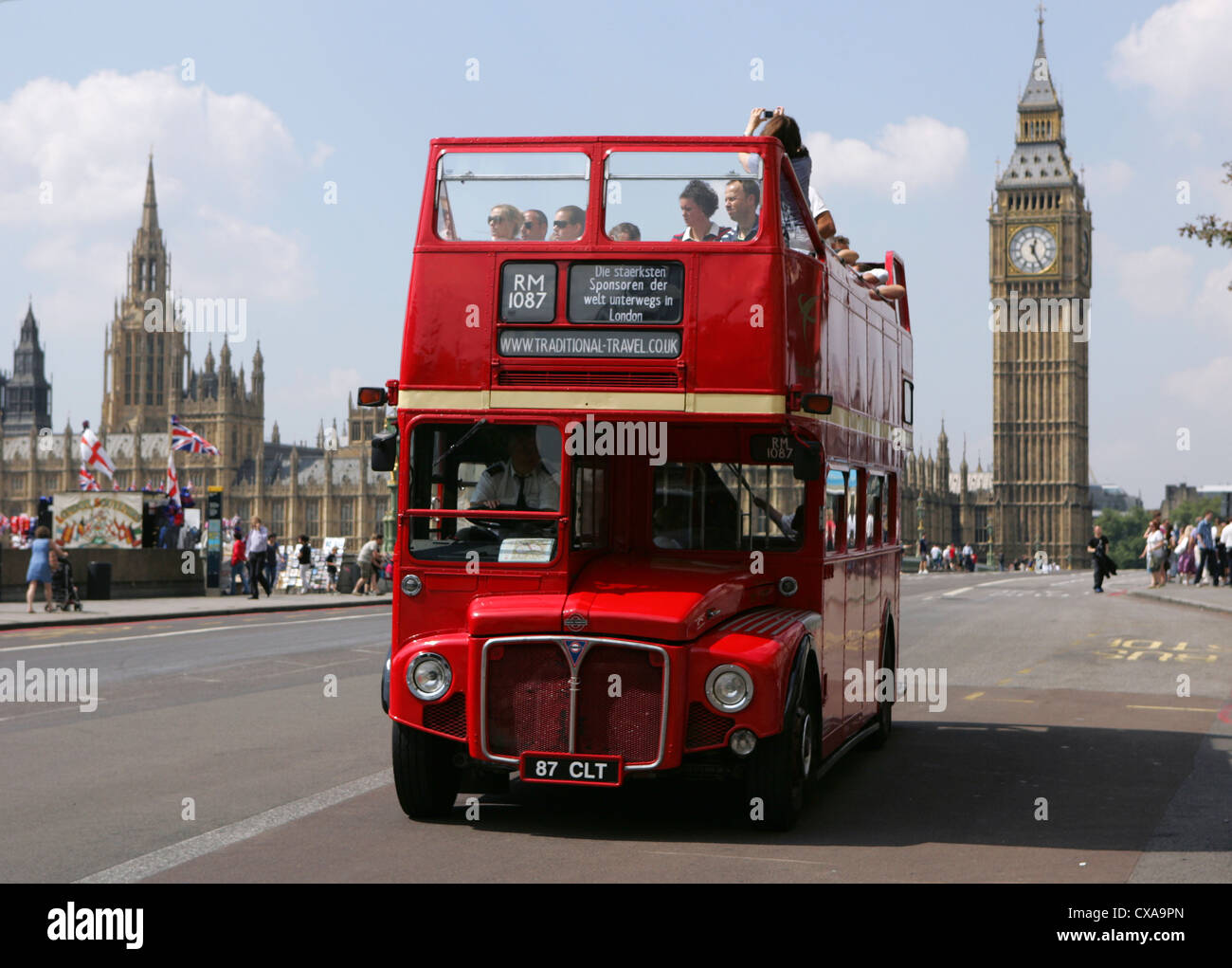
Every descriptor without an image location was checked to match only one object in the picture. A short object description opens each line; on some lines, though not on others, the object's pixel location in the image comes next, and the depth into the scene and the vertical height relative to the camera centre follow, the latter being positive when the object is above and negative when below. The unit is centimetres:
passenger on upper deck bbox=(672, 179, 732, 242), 853 +161
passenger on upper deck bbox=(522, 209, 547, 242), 857 +154
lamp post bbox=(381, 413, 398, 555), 903 -21
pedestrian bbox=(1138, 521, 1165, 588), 4341 -80
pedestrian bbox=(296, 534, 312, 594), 4191 -91
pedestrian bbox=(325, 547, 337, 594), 4700 -149
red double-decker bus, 778 +21
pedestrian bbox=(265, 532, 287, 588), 3816 -92
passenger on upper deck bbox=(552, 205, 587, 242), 851 +154
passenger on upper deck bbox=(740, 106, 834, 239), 949 +218
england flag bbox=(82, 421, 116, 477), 4709 +194
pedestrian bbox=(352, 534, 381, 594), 4063 -101
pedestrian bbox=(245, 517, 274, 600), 3556 -65
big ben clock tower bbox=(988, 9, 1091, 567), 14762 +1642
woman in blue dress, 2747 -74
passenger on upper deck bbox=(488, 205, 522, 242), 860 +157
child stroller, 2858 -117
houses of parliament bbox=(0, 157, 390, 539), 14938 +753
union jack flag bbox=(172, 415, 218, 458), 5409 +272
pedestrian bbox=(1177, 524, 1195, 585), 4438 -91
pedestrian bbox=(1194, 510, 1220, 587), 4019 -59
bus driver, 829 +20
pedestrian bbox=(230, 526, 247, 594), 3766 -84
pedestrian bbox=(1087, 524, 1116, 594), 4216 -103
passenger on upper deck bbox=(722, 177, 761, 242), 847 +164
